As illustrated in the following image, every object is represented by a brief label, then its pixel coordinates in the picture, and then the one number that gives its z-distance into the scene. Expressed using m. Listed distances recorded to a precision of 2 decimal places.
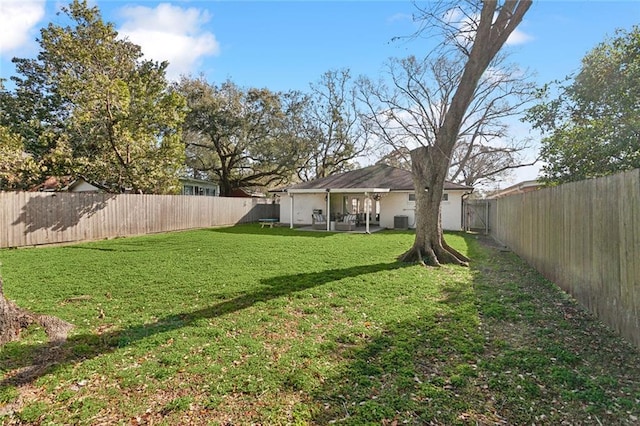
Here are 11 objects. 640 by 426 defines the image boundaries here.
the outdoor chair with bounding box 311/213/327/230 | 19.09
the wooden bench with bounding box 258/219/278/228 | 20.97
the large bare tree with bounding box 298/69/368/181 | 29.38
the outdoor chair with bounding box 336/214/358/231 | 17.68
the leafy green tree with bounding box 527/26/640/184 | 7.74
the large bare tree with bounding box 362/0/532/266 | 7.38
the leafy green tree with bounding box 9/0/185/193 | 14.53
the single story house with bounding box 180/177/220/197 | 26.93
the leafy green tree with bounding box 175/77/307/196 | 24.66
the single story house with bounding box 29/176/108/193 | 16.91
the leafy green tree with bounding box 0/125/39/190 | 12.02
